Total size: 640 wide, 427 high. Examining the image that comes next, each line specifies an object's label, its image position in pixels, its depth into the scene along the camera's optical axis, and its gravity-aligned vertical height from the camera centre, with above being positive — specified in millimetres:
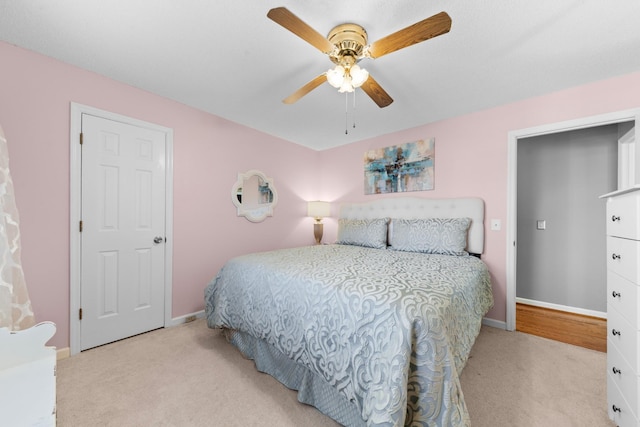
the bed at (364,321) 1049 -575
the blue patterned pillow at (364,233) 3105 -230
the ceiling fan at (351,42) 1264 +950
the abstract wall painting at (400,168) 3145 +613
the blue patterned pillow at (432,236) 2607 -222
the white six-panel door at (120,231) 2148 -162
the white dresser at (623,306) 1117 -431
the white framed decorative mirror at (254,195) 3222 +236
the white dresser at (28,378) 851 -581
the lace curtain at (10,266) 1146 -253
